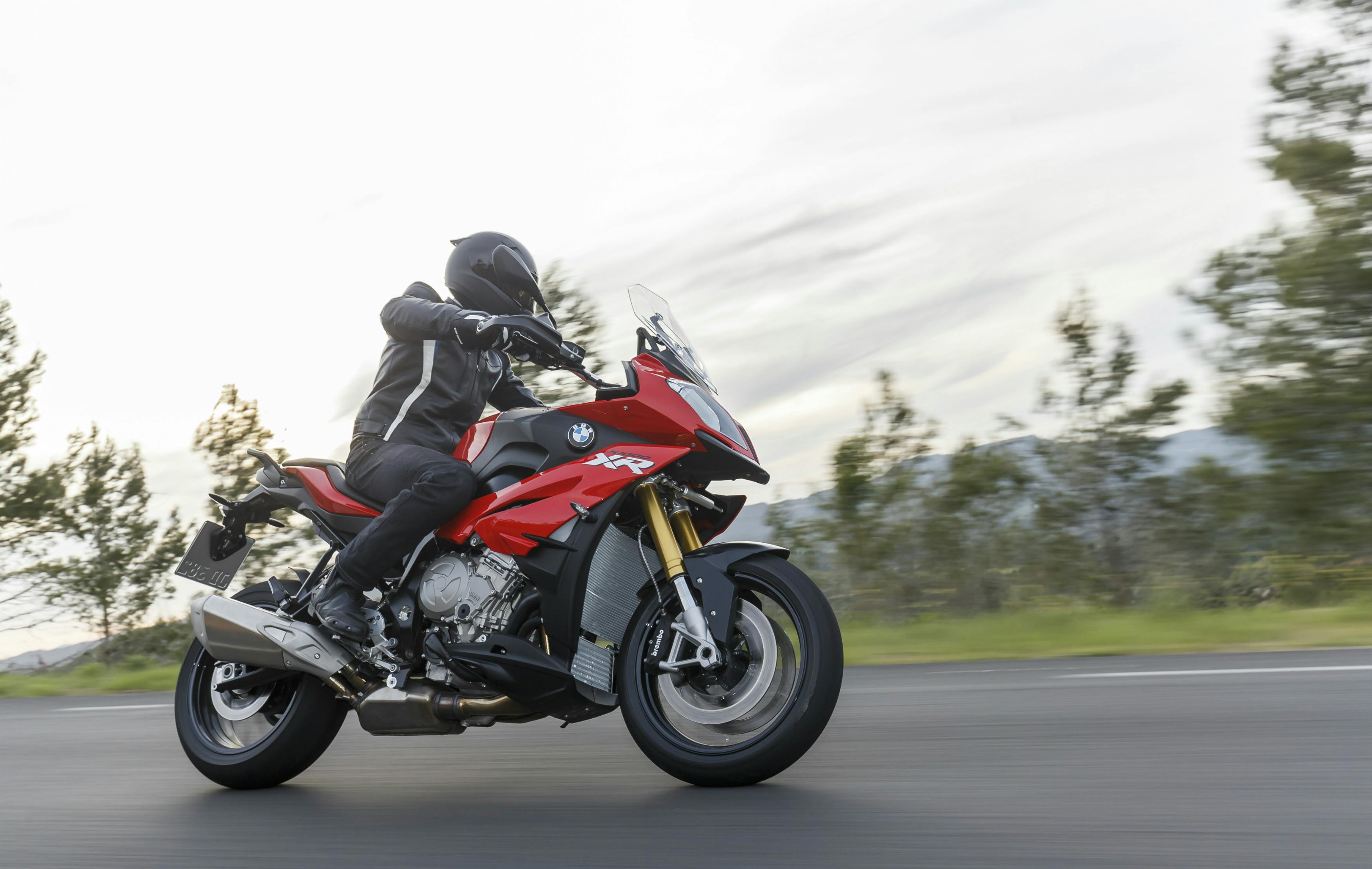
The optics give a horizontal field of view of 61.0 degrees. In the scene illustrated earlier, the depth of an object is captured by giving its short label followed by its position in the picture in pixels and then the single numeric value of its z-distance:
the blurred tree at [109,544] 22.31
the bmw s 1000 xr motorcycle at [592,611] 3.30
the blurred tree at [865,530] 10.93
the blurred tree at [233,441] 13.12
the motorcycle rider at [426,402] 3.66
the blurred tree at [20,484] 24.02
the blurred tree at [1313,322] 12.70
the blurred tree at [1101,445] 11.88
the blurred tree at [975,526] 10.98
